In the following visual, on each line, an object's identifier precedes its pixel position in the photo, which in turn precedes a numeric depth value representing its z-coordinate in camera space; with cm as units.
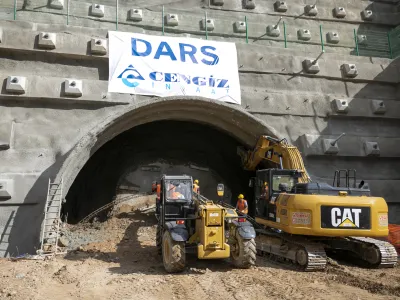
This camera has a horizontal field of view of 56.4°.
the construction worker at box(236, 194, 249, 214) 1325
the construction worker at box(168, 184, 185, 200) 1060
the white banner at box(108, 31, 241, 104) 1366
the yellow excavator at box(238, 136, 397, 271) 954
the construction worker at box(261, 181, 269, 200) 1183
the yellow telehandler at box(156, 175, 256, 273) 885
